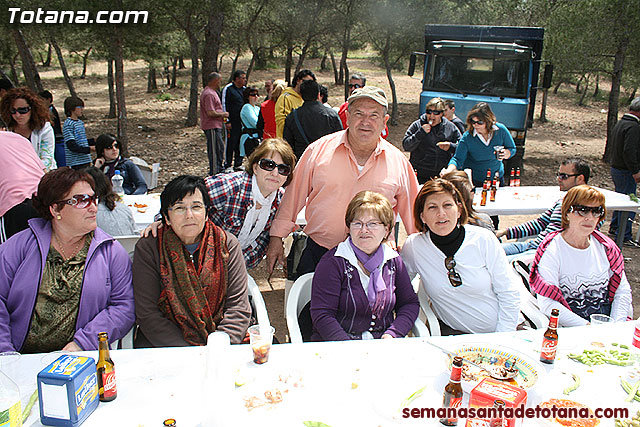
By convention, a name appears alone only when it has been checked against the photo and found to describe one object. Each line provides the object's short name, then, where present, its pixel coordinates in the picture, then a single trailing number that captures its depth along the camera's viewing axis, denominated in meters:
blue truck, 8.62
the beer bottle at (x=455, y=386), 1.91
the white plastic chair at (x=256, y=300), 2.94
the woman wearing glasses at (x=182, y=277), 2.63
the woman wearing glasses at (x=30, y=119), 4.69
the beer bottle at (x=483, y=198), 5.02
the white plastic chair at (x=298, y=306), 2.81
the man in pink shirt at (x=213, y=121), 8.59
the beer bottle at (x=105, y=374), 1.92
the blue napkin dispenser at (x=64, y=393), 1.74
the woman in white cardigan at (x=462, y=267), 2.92
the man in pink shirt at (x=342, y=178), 3.17
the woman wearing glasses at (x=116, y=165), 4.95
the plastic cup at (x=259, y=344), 2.20
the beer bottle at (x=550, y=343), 2.23
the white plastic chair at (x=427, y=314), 2.95
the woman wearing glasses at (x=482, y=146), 5.32
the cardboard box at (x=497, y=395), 1.78
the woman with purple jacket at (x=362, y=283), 2.75
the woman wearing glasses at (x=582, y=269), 3.13
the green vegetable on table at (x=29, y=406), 1.82
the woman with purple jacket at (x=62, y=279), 2.51
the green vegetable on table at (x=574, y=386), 2.08
